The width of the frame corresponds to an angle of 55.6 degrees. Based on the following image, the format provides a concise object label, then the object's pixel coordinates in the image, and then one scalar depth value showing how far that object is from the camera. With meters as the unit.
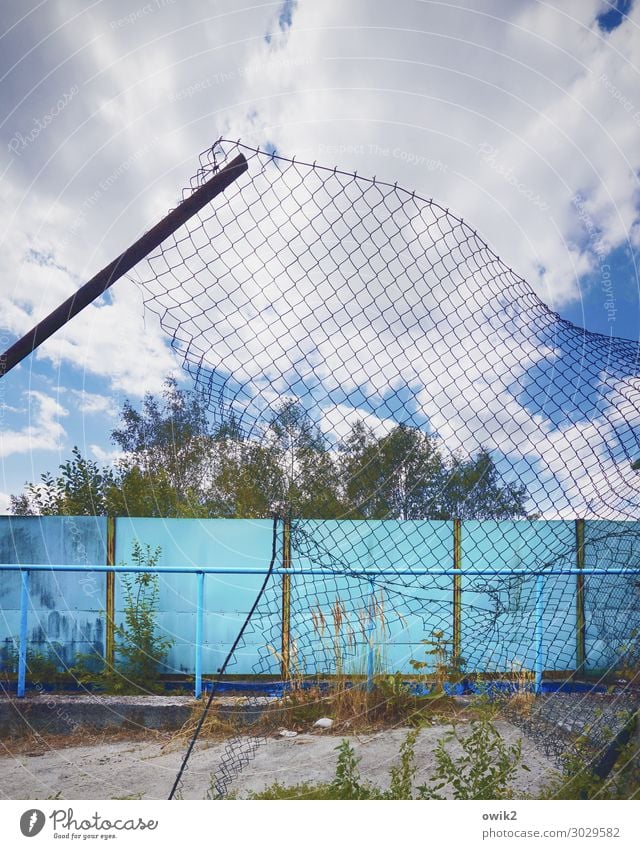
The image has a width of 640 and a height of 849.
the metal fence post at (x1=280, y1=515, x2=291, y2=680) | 3.65
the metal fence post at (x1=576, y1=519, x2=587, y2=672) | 3.91
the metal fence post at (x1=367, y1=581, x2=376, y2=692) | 3.60
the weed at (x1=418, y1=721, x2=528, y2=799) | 1.89
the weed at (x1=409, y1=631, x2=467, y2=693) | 3.61
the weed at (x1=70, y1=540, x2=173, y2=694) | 4.04
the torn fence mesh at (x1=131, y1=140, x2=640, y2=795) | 1.97
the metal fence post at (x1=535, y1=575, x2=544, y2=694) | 3.30
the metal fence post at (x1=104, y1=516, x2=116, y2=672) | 4.21
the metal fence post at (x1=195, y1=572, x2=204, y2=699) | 3.64
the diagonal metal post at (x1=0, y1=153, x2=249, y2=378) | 1.62
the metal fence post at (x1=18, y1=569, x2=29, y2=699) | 3.64
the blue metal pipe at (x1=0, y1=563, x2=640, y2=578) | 3.45
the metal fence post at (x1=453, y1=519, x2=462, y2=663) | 4.14
